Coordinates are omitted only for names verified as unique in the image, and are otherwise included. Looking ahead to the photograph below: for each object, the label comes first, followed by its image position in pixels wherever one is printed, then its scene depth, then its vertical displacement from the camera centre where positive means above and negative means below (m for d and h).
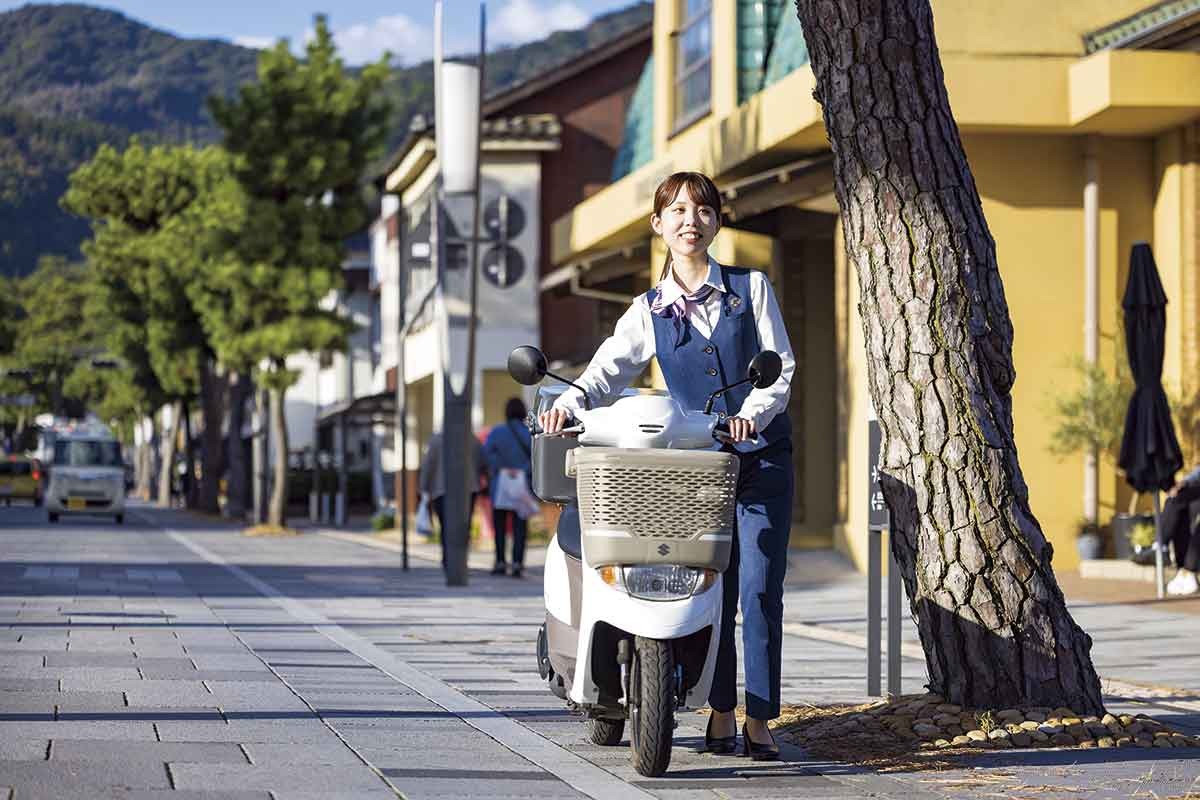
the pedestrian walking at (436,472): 22.05 +0.12
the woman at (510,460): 21.05 +0.24
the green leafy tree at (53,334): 109.50 +7.86
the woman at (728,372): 6.82 +0.37
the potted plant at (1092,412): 19.45 +0.69
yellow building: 19.58 +3.13
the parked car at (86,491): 45.94 -0.20
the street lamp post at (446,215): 19.20 +2.77
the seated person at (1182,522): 16.61 -0.30
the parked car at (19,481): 67.12 +0.02
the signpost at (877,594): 8.98 -0.49
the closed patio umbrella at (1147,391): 16.47 +0.76
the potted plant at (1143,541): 18.36 -0.50
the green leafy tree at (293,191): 41.00 +5.88
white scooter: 6.23 -0.22
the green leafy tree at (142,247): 56.00 +6.59
